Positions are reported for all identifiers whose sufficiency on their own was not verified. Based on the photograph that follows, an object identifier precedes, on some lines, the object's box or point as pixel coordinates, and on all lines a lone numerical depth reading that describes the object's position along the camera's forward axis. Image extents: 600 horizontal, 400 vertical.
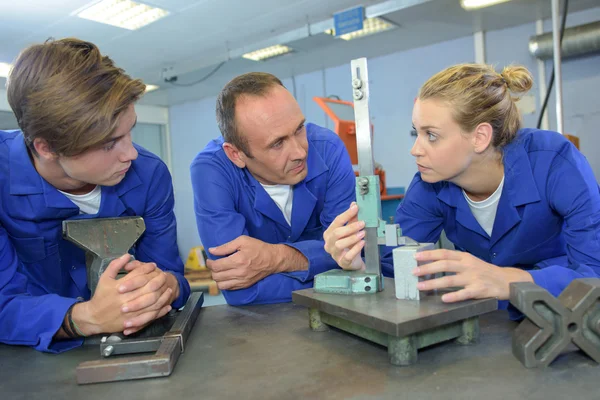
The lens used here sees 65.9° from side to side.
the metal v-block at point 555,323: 0.81
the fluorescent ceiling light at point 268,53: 5.14
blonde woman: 1.23
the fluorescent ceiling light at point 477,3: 3.81
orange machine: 3.56
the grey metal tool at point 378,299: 0.87
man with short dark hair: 1.49
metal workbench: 0.76
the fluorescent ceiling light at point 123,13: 3.76
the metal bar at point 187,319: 1.05
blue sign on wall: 3.89
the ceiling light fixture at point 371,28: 4.39
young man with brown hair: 1.11
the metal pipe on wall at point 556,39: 2.51
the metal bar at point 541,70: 4.39
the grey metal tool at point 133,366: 0.88
